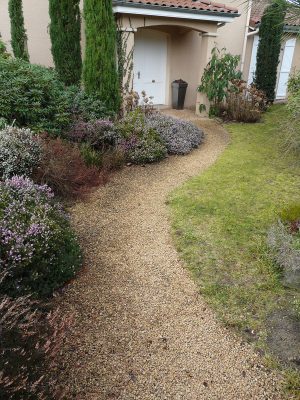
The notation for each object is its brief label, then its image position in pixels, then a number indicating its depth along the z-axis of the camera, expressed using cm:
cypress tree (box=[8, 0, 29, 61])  851
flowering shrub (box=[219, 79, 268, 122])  1002
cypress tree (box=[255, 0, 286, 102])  1105
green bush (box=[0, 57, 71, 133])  559
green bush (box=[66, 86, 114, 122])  677
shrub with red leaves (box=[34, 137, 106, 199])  475
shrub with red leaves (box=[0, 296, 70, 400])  172
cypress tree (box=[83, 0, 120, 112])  714
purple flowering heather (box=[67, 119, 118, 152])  623
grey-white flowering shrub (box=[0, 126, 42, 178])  452
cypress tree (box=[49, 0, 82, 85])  797
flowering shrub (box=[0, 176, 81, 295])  272
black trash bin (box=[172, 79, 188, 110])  1129
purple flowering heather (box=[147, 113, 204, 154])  712
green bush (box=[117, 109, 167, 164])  644
